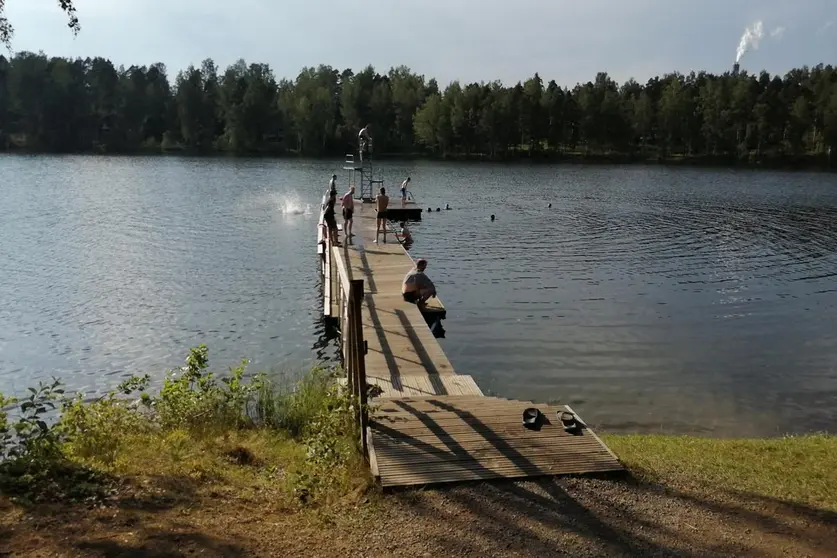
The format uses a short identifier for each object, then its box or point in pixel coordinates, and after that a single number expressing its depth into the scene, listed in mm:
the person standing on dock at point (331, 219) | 21984
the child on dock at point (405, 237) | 28203
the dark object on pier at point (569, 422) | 7695
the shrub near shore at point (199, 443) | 6129
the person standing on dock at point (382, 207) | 24656
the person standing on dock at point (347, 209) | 24016
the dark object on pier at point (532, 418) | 7777
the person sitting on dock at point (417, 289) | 16094
